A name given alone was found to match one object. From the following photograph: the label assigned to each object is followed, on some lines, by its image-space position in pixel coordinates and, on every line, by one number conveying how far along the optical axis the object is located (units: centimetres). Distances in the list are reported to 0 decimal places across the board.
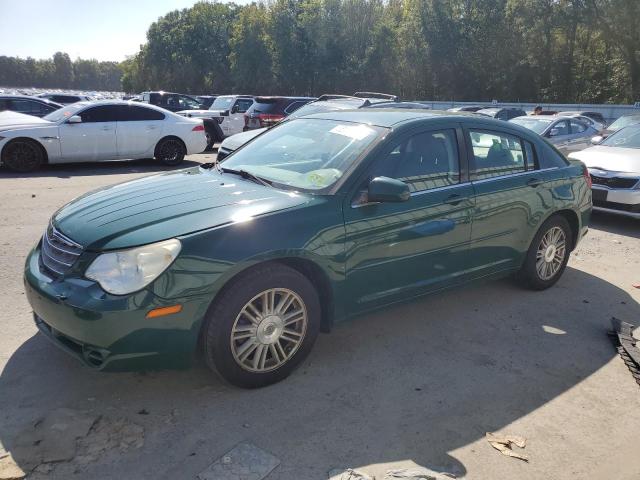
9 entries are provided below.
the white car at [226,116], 1731
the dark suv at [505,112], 1916
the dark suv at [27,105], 1562
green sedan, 301
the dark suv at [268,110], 1581
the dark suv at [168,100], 2028
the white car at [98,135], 1111
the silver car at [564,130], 1227
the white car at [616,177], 787
